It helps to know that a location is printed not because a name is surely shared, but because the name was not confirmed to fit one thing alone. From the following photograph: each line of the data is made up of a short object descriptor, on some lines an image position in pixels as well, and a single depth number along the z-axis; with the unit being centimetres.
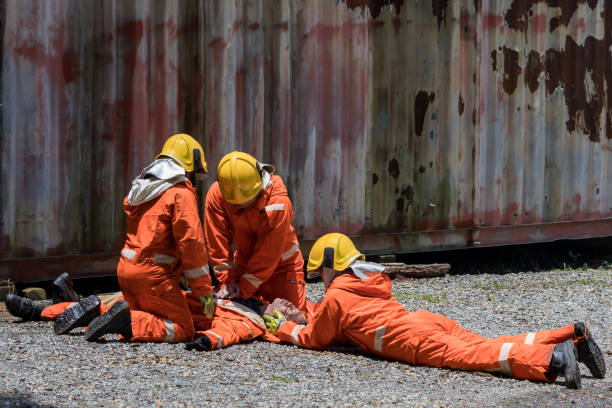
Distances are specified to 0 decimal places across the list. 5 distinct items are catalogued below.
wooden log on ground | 1883
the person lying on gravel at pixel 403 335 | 1053
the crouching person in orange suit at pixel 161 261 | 1184
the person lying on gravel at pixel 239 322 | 1180
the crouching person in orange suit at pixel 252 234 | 1261
